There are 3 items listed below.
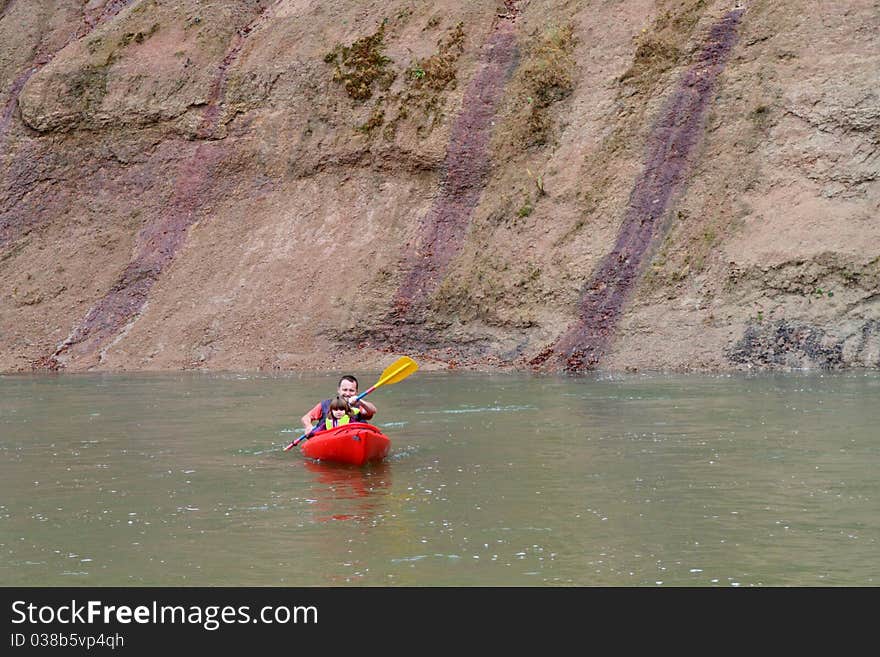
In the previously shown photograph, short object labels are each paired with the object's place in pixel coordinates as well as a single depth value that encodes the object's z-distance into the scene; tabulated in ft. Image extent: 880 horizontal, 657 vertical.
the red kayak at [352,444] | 53.06
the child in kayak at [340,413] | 56.13
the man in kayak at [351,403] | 56.08
